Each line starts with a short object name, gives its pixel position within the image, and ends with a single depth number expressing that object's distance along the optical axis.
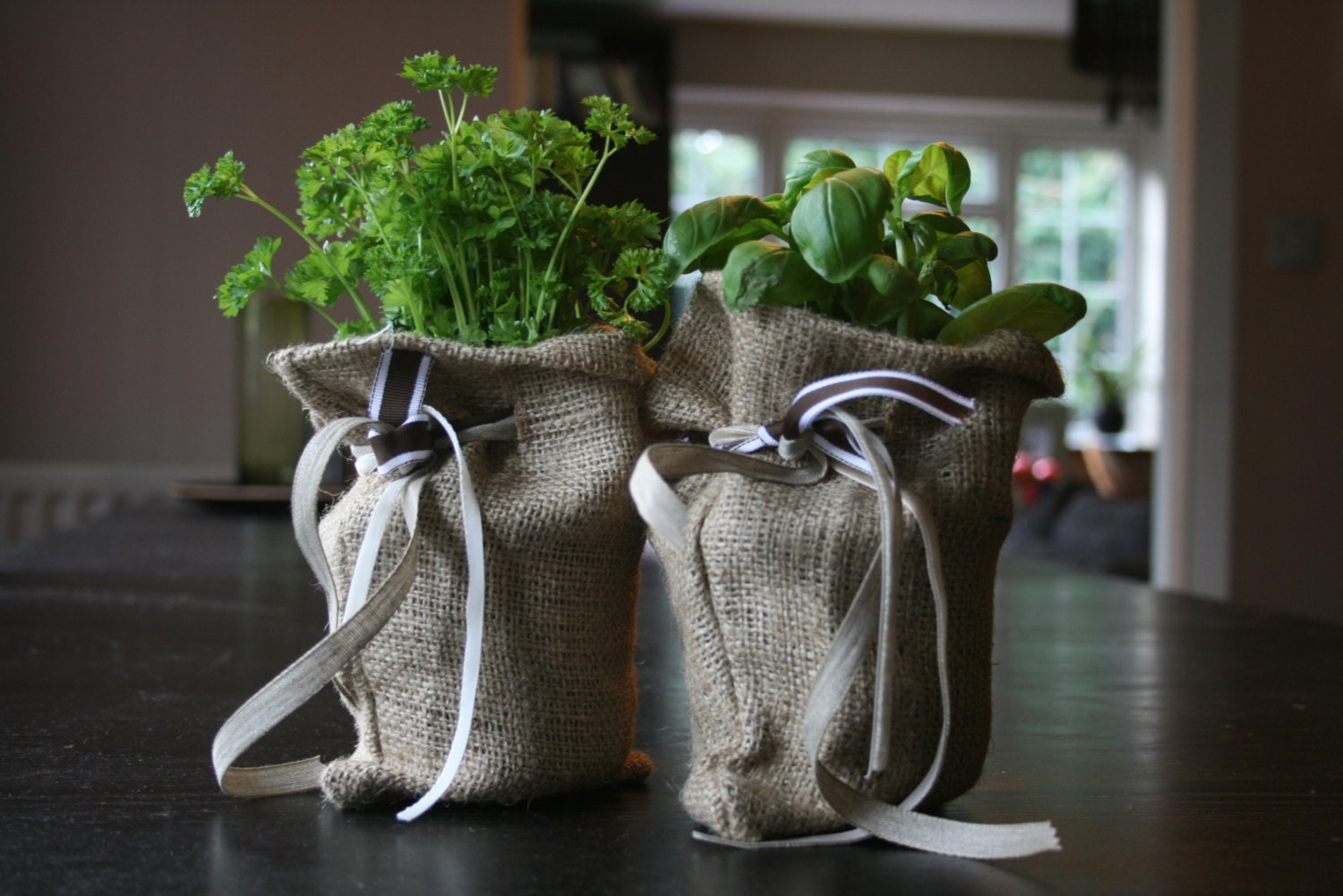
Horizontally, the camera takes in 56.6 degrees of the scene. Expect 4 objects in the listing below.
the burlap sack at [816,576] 0.41
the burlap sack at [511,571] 0.44
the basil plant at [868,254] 0.39
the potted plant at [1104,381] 5.99
